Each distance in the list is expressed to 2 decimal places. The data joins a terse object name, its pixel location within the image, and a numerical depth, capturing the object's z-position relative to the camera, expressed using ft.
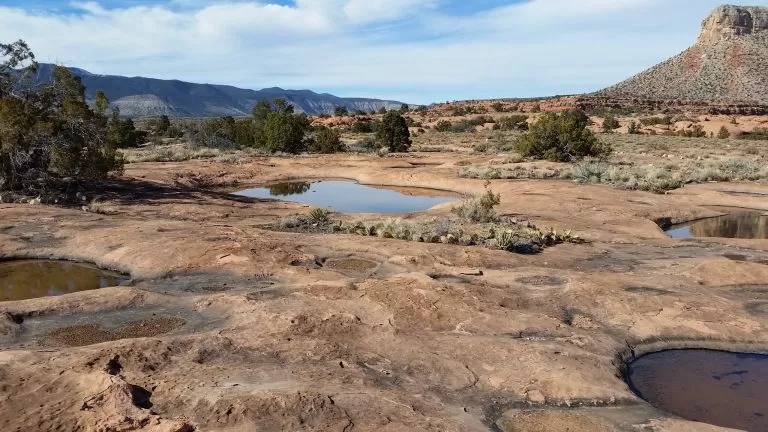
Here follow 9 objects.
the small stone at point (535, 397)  21.16
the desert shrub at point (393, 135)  142.61
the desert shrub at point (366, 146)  143.84
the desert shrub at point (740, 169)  90.22
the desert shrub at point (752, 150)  131.15
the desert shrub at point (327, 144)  136.87
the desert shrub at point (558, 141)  108.17
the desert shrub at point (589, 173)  84.89
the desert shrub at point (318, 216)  55.02
